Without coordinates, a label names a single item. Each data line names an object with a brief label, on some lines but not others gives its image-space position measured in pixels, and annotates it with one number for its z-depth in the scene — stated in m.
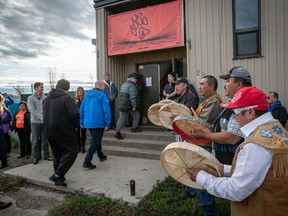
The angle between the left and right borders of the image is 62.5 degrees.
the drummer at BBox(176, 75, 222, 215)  2.82
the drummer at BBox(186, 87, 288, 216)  1.41
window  5.80
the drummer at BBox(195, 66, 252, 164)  2.37
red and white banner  6.71
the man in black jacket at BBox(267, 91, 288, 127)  5.23
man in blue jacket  5.25
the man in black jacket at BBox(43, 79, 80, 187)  4.37
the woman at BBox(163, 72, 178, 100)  6.76
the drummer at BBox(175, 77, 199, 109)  3.66
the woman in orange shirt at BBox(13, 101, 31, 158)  6.94
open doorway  7.98
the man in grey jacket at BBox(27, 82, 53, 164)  6.02
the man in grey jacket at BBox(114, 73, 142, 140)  6.93
